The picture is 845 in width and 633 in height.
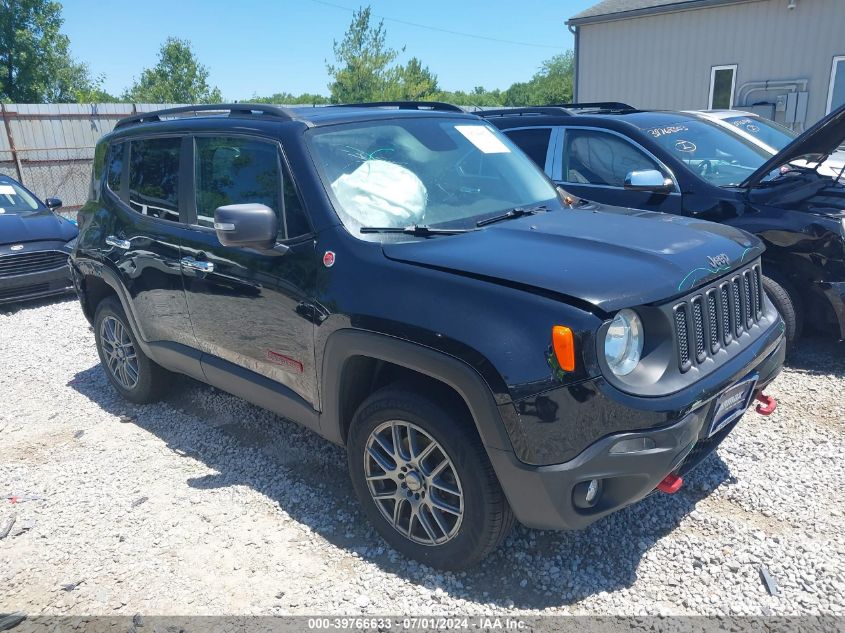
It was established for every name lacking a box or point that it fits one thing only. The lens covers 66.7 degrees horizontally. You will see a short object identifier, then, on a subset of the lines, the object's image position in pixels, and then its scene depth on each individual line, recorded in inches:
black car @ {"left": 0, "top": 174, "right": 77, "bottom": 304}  297.0
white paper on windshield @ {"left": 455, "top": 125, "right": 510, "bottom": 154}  147.8
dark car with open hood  174.2
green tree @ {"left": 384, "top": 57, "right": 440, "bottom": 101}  1288.1
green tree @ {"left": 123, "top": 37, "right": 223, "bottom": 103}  1834.4
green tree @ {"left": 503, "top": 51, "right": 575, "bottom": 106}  2148.9
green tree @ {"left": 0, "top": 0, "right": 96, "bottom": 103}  1044.5
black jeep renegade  91.0
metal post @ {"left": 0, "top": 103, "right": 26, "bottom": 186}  499.8
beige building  533.0
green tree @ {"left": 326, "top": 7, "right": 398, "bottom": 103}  1254.9
